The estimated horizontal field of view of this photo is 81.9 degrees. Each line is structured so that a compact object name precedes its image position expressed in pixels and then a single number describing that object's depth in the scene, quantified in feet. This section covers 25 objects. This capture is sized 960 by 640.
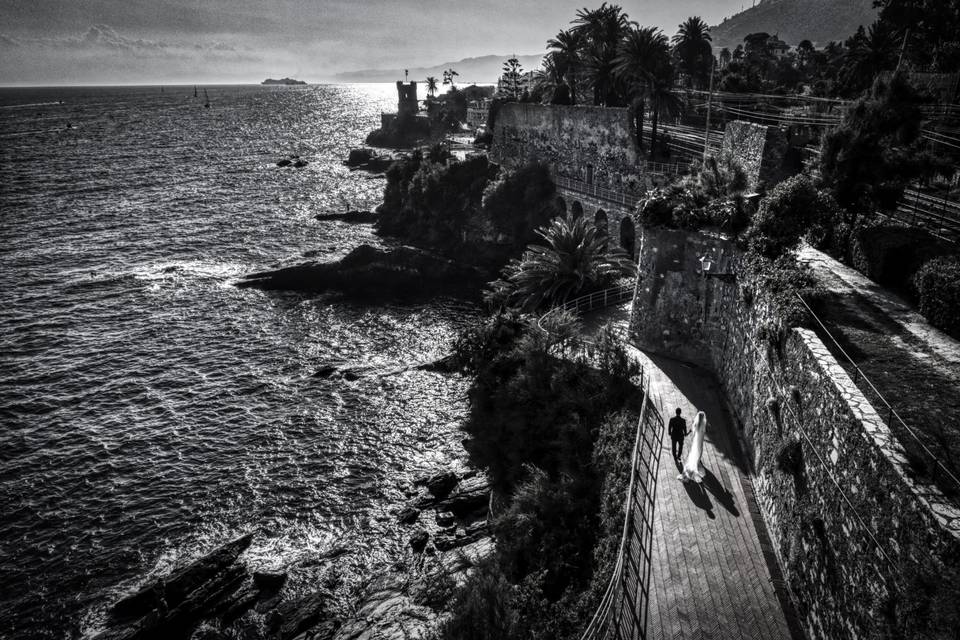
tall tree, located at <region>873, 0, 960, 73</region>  152.35
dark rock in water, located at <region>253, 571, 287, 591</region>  71.97
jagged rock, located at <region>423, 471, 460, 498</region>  85.76
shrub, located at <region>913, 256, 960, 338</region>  44.04
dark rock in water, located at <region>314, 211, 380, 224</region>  230.68
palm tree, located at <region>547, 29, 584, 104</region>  186.60
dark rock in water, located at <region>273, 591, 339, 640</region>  66.08
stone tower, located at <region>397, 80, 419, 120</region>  433.07
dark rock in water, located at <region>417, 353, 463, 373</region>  119.89
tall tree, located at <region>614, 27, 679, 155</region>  147.84
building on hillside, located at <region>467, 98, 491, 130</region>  366.02
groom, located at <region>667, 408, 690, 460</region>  54.49
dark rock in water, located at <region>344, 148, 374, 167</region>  364.58
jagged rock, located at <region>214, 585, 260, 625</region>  68.54
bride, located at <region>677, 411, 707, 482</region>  52.54
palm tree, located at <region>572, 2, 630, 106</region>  172.76
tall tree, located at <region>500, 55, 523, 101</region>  273.75
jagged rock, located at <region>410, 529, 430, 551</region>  76.64
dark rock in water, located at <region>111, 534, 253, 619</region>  68.69
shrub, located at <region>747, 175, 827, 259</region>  57.98
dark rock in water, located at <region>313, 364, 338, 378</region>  119.85
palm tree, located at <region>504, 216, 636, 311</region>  105.70
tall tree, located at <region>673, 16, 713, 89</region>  217.36
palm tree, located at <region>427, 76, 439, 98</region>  504.43
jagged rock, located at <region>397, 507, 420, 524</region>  81.61
